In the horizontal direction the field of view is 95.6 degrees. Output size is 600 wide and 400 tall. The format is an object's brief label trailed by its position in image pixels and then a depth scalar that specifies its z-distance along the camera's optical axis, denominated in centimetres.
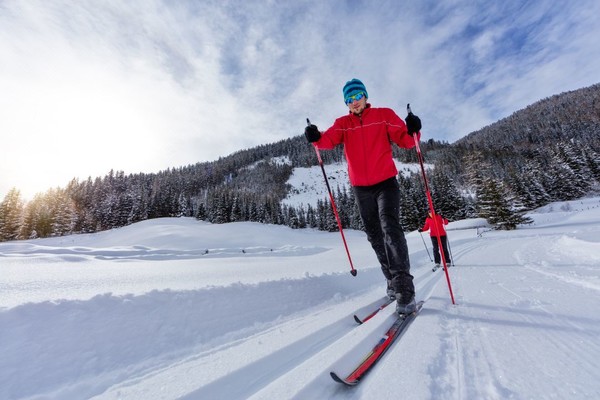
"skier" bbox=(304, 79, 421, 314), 272
